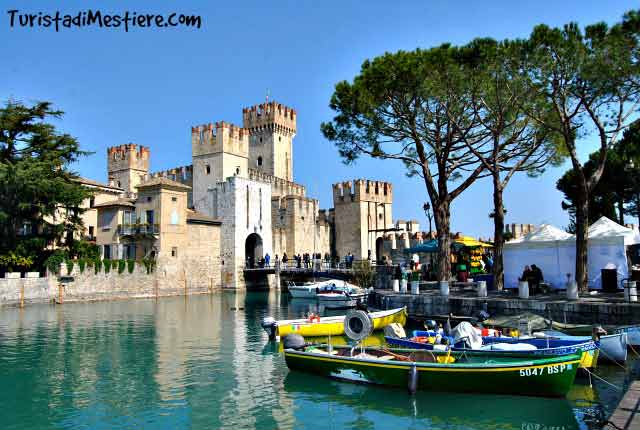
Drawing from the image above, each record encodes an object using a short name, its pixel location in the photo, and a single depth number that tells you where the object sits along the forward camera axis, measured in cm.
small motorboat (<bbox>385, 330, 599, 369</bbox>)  1053
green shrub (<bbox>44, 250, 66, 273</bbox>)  2927
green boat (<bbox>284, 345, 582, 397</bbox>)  943
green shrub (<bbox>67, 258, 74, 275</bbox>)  2973
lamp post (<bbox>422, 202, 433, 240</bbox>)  2877
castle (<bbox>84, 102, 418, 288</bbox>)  3531
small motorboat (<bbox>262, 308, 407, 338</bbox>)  1633
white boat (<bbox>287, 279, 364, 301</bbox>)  2962
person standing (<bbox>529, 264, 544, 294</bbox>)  1800
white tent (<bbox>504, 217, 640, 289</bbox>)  1691
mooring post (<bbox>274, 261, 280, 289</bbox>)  3999
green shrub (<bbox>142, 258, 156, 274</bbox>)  3388
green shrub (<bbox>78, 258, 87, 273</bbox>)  3044
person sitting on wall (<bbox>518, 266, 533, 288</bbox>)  1797
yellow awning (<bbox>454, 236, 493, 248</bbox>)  2450
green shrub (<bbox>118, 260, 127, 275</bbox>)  3250
